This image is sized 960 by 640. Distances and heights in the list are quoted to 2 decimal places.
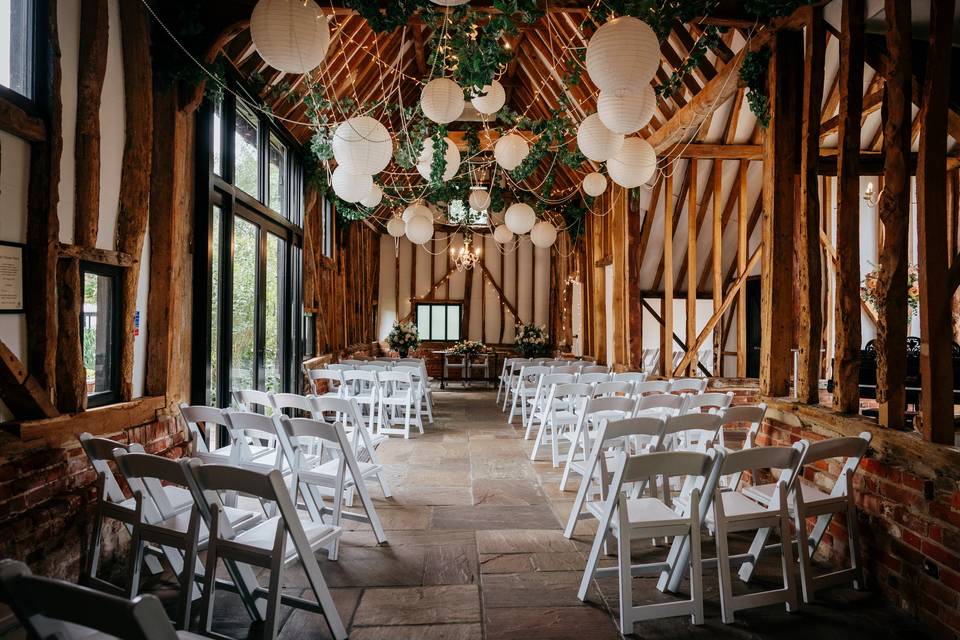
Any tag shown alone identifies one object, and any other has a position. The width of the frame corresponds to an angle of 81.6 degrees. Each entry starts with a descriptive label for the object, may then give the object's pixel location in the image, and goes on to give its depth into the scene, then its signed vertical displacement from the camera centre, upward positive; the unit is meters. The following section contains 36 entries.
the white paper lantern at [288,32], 2.85 +1.54
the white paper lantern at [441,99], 3.92 +1.62
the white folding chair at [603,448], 3.08 -0.77
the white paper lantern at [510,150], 5.31 +1.71
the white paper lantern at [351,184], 5.12 +1.35
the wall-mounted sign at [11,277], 2.71 +0.25
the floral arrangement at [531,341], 12.13 -0.28
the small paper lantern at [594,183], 6.45 +1.69
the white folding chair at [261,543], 2.08 -0.87
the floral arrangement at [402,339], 11.11 -0.23
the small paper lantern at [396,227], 9.46 +1.74
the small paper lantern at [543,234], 7.80 +1.34
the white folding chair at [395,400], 6.52 -0.90
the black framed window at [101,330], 3.46 -0.02
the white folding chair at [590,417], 3.90 -0.81
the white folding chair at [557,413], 5.29 -0.85
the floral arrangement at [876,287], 5.23 +0.42
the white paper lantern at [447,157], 5.51 +1.69
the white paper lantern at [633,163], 4.52 +1.35
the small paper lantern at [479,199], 7.39 +1.73
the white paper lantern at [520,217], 6.83 +1.37
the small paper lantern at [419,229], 7.21 +1.29
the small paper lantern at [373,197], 5.99 +1.45
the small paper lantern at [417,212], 7.22 +1.51
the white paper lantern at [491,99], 5.00 +2.08
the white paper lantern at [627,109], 3.33 +1.33
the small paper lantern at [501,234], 9.50 +1.61
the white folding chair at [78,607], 1.09 -0.57
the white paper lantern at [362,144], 4.23 +1.43
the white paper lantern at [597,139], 4.09 +1.40
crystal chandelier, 12.43 +1.71
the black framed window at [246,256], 4.74 +0.79
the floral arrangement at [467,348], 12.29 -0.45
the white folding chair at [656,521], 2.43 -0.89
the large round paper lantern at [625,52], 2.87 +1.44
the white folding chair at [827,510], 2.72 -0.92
